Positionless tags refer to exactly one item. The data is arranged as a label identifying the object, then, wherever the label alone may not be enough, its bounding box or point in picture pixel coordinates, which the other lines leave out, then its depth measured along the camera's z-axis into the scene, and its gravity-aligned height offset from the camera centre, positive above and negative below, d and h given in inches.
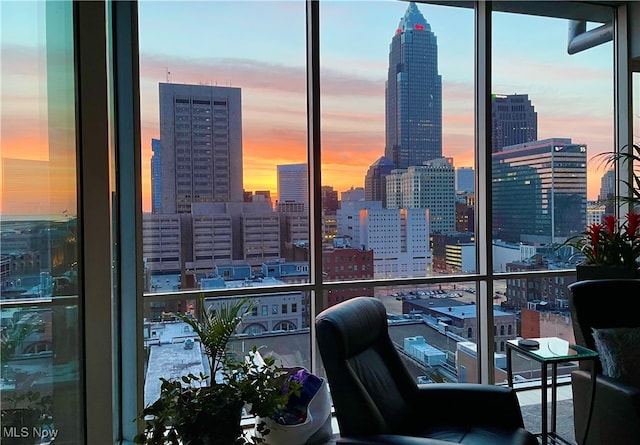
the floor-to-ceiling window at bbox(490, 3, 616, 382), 161.8 +23.2
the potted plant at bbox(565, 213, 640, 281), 142.6 -10.3
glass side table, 106.9 -31.0
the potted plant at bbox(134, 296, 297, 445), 89.0 -34.8
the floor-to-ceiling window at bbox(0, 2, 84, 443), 47.4 -0.7
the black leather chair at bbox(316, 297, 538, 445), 86.0 -36.3
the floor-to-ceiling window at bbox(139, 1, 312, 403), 132.3 +14.1
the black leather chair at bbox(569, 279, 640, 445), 100.0 -35.2
